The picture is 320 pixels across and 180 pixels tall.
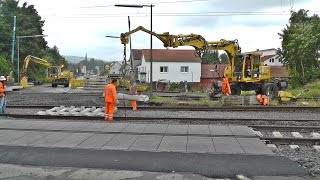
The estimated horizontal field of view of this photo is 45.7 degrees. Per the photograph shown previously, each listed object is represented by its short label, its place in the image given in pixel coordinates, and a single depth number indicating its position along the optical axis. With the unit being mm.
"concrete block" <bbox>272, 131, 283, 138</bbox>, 11095
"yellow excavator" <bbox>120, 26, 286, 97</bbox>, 23969
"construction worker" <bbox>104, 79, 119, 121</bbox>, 14211
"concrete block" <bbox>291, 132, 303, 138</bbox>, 11195
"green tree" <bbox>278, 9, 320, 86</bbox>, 41906
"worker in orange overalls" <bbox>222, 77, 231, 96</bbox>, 24219
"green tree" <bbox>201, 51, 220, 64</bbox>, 101212
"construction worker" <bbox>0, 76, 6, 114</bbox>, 16734
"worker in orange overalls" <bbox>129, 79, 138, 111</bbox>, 20302
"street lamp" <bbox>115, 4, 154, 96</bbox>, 19367
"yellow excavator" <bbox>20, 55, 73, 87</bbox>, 48984
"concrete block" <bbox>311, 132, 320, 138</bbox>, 11159
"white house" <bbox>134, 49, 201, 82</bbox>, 61781
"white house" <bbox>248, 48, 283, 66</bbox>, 97062
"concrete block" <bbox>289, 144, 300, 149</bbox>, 9609
